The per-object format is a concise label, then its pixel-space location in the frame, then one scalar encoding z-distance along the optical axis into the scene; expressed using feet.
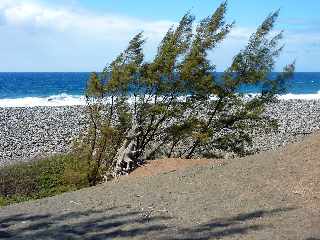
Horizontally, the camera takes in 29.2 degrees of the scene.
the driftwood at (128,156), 47.47
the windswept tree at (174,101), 53.26
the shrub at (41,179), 51.46
